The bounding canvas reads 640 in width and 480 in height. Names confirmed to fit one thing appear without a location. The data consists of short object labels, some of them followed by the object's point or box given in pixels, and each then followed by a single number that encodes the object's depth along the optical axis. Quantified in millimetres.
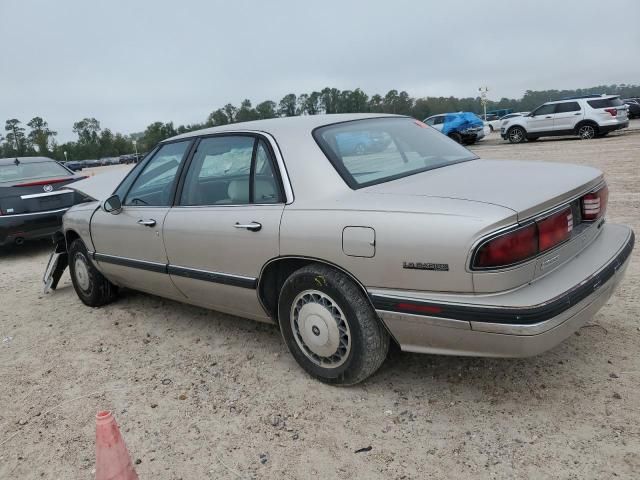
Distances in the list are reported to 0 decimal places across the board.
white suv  18859
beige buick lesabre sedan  2381
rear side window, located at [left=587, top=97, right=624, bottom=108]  18947
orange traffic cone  2055
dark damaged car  7535
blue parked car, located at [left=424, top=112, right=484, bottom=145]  23641
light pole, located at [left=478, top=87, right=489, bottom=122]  36281
